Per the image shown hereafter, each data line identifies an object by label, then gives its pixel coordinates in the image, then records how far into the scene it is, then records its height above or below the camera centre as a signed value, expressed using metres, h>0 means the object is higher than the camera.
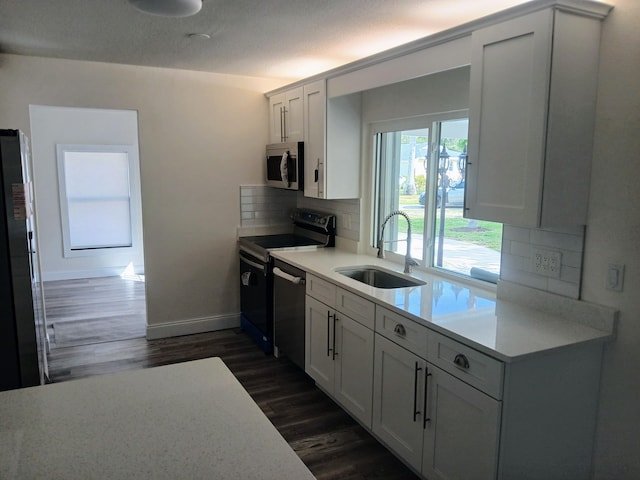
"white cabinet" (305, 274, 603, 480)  1.87 -0.97
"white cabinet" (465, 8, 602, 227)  1.94 +0.27
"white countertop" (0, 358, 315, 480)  1.10 -0.65
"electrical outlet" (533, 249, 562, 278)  2.25 -0.40
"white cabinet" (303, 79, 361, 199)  3.70 +0.28
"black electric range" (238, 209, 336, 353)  3.98 -0.71
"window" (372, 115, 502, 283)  2.90 -0.13
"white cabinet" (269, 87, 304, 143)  4.07 +0.53
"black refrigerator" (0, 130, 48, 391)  2.58 -0.53
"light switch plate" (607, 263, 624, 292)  2.00 -0.41
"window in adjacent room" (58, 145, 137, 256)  6.84 -0.30
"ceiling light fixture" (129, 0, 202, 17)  2.32 +0.82
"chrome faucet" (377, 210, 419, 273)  3.18 -0.53
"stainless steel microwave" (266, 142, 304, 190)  4.07 +0.11
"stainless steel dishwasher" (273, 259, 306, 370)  3.50 -1.01
